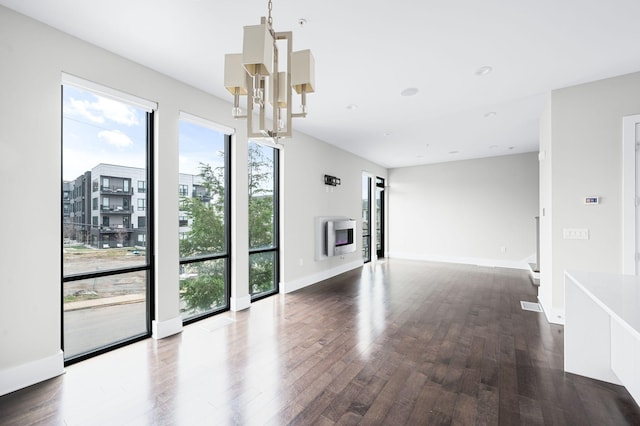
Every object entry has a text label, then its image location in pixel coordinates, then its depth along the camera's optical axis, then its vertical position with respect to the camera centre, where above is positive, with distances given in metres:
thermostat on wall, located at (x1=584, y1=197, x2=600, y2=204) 3.16 +0.14
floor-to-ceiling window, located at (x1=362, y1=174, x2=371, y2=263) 7.53 -0.13
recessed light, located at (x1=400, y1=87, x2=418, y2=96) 3.34 +1.47
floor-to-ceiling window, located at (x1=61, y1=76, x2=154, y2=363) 2.46 -0.07
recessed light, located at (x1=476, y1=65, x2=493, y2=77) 2.84 +1.46
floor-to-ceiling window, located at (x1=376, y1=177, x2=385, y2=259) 8.32 -0.13
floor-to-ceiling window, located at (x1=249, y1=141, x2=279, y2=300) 4.24 -0.12
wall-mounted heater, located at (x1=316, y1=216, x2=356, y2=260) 5.45 -0.48
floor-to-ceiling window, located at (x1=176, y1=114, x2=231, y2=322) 3.33 -0.07
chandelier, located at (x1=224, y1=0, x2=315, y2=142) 1.59 +0.79
